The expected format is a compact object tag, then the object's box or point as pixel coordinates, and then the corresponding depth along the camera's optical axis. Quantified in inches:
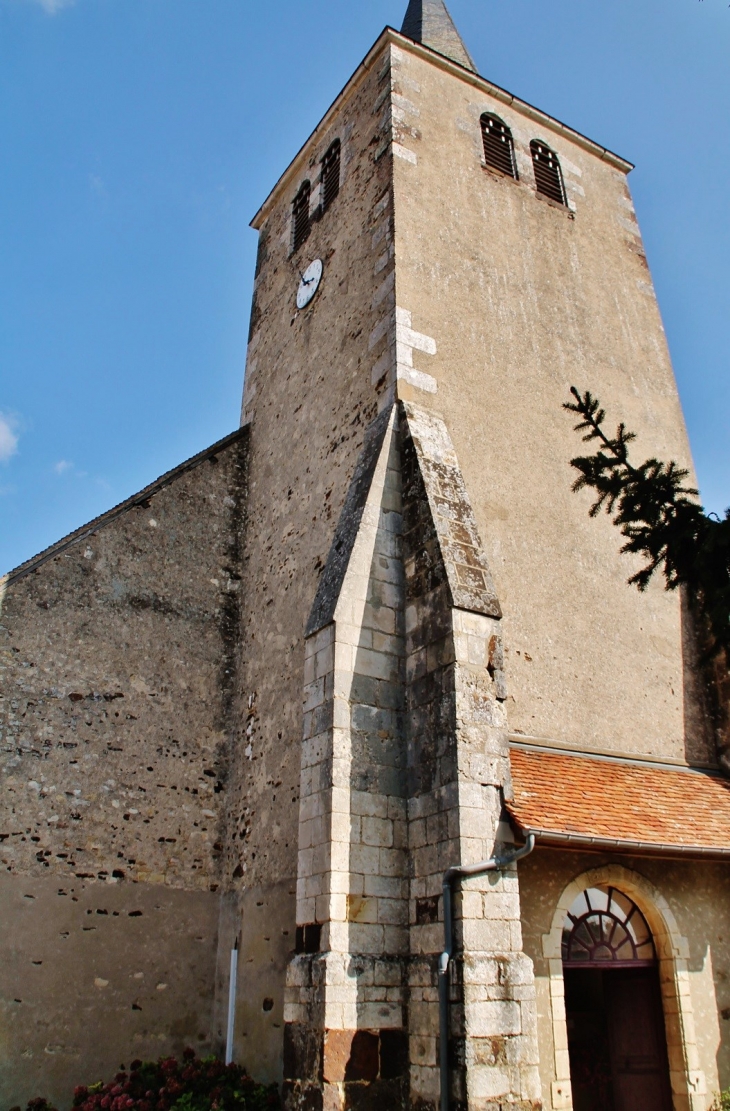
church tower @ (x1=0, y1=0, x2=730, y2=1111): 227.1
